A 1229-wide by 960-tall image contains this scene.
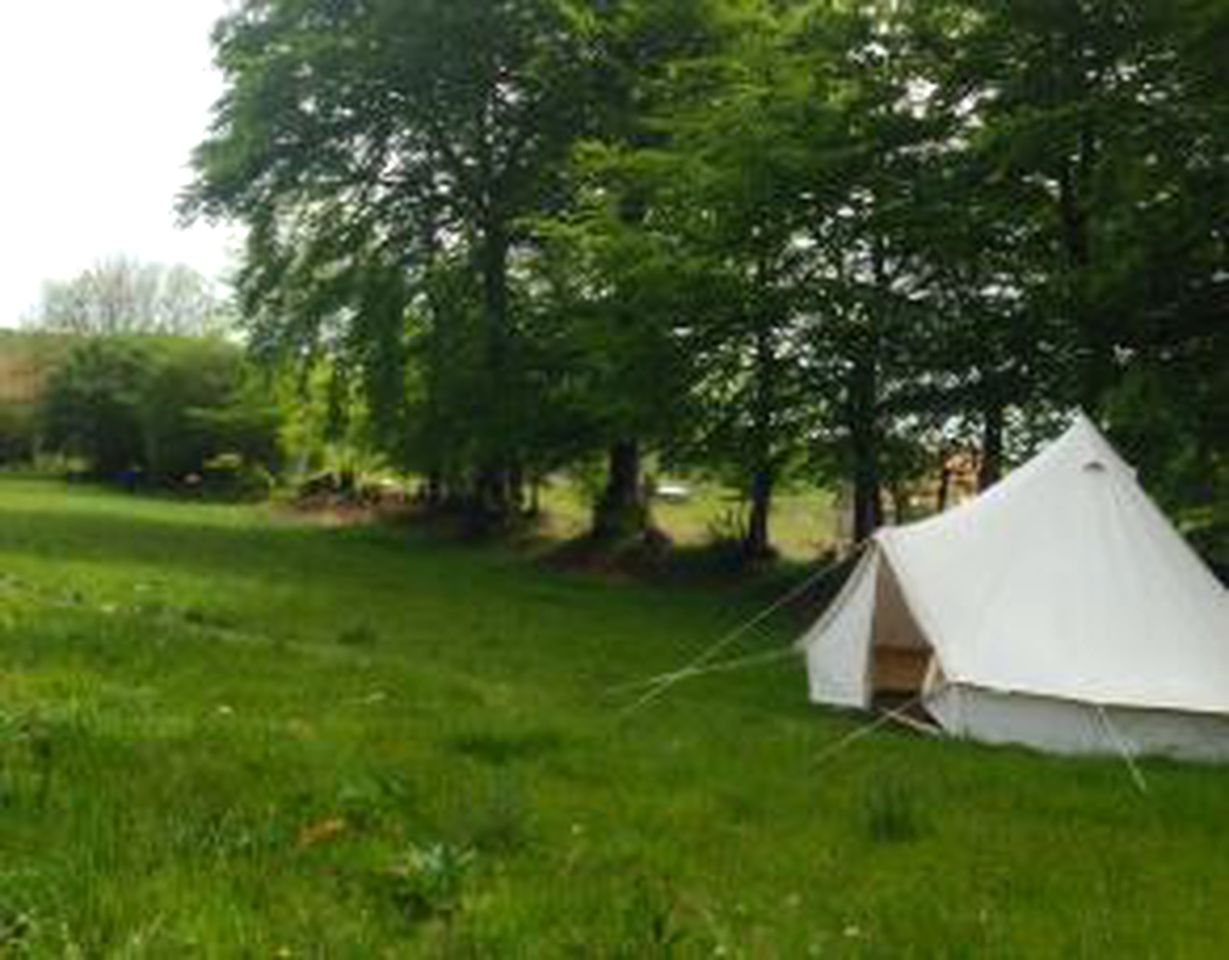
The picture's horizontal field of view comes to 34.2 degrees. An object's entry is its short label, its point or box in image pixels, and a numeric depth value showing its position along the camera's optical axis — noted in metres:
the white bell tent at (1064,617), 14.52
